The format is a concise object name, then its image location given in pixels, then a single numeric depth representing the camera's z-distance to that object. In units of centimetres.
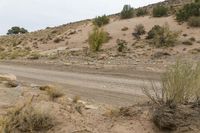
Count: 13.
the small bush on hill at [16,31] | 3946
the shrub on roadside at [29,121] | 328
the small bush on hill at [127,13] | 2186
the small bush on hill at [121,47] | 1537
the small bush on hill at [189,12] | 1804
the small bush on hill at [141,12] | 2143
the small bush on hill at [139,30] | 1786
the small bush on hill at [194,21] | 1694
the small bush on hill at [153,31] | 1647
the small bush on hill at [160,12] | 1991
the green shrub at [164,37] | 1499
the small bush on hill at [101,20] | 2137
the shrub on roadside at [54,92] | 479
